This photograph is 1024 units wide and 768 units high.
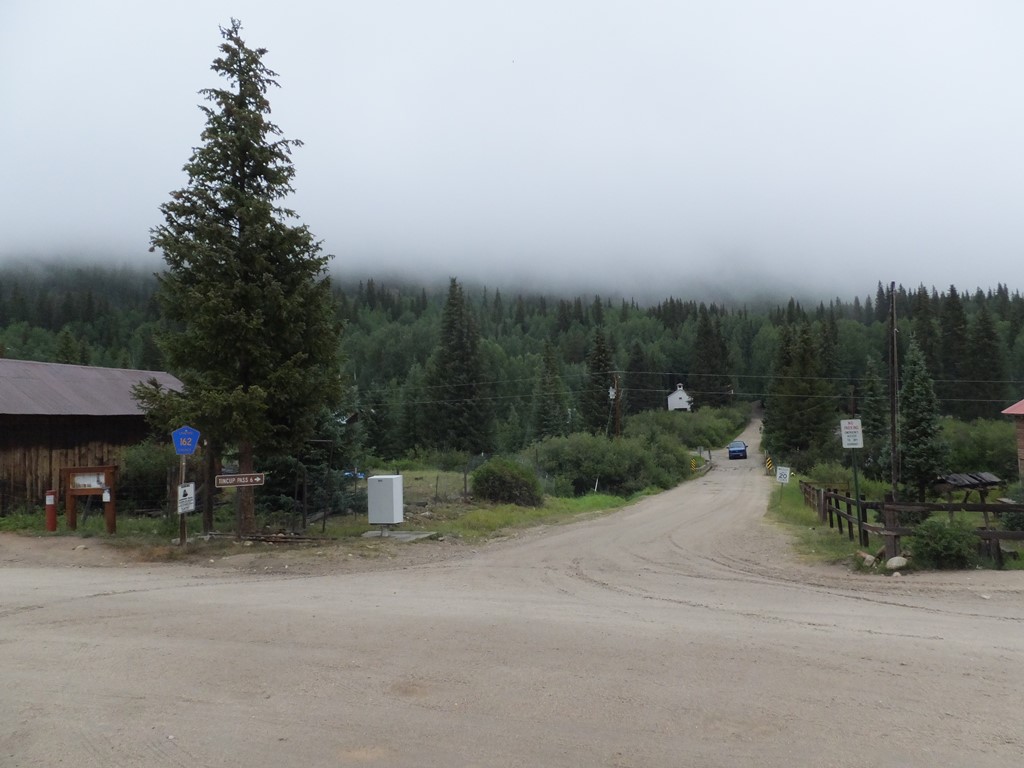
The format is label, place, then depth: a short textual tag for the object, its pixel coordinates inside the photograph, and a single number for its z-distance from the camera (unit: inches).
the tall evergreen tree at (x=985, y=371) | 3353.8
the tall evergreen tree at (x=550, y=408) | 3073.3
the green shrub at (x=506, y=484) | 1188.5
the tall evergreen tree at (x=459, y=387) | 2613.2
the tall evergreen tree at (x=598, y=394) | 3174.2
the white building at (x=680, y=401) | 5034.5
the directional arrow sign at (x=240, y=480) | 669.3
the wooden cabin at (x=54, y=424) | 988.6
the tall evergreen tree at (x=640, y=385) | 4586.6
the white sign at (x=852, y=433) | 681.6
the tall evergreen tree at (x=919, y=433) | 1818.4
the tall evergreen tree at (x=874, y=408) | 2753.4
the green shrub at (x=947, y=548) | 510.6
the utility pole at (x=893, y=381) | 1136.0
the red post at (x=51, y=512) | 766.5
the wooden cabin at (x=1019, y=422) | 1528.1
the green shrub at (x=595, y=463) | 1834.4
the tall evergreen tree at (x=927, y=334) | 3858.8
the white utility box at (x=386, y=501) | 786.8
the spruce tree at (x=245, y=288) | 690.8
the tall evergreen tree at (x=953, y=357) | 3479.3
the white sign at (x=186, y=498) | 629.7
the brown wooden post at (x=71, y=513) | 764.0
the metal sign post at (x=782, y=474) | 1291.8
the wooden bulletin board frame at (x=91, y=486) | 722.8
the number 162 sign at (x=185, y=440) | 616.5
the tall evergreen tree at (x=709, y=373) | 4977.9
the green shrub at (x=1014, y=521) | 775.1
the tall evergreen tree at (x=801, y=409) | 2856.8
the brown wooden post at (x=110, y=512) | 718.9
